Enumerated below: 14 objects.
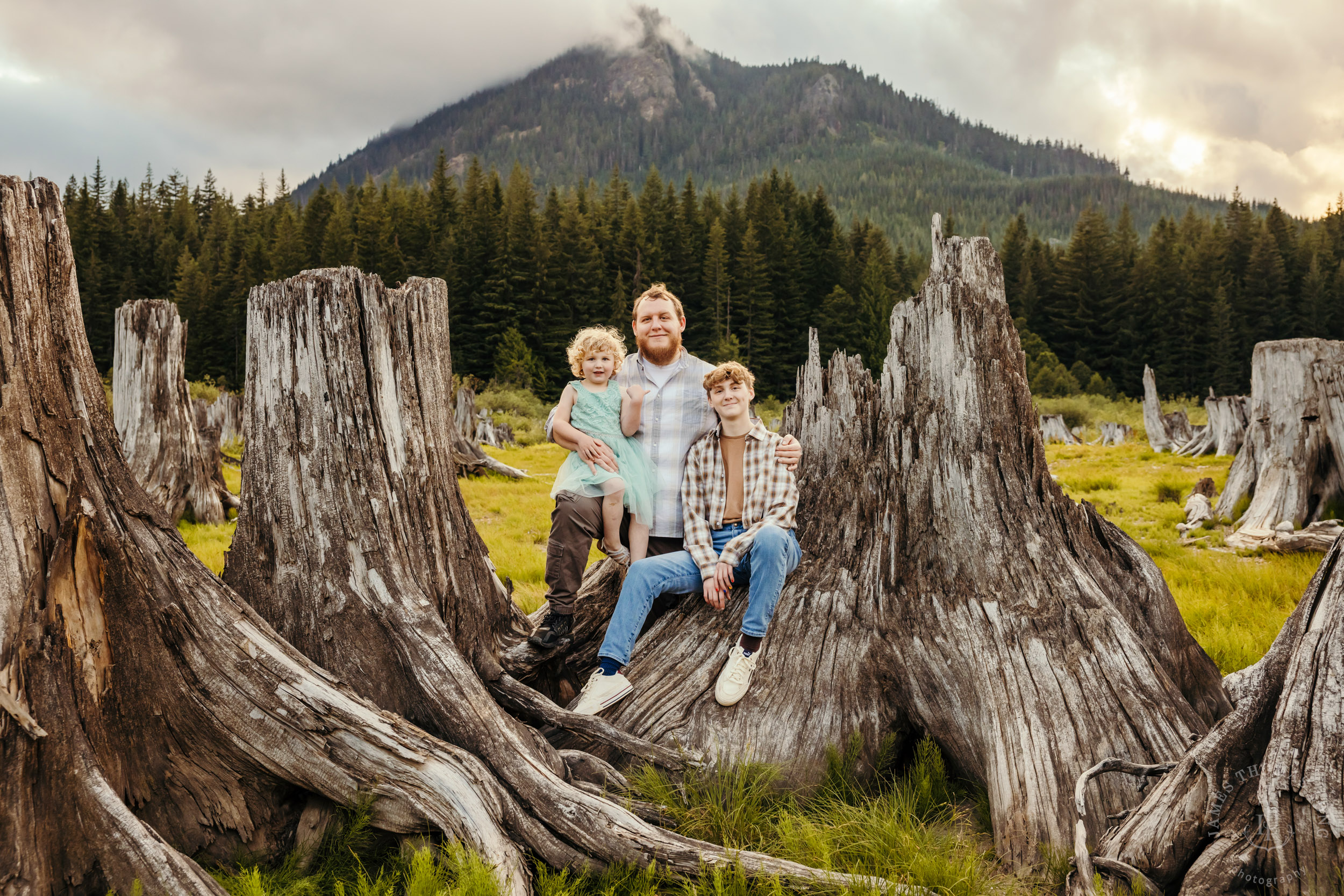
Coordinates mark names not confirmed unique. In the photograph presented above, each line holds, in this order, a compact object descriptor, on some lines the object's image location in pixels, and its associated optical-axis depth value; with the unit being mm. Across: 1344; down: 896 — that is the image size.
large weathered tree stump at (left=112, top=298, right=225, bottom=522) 8719
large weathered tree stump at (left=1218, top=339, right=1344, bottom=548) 7484
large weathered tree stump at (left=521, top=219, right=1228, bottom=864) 3244
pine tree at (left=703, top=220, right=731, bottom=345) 51781
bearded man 4059
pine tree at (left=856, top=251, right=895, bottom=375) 39656
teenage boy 3645
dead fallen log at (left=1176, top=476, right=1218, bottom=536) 8508
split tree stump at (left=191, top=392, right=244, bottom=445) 18984
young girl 4105
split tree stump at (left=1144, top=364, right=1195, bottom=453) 18766
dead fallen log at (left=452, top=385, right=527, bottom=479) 14867
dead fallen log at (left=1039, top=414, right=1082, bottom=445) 27167
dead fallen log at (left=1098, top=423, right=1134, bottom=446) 25234
